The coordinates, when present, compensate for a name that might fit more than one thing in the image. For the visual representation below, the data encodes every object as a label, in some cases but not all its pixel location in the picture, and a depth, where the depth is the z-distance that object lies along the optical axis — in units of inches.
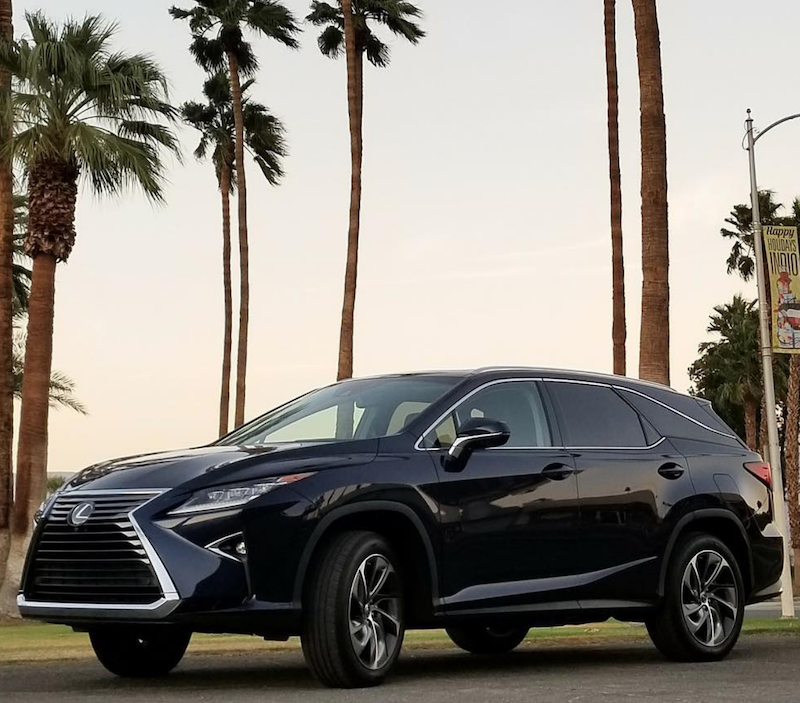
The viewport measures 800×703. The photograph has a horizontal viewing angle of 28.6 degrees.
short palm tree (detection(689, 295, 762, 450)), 2581.2
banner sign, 850.8
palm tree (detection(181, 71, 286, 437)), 2220.7
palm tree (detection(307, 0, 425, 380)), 1710.1
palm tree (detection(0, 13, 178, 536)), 1125.7
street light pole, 860.0
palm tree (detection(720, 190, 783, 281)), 2463.1
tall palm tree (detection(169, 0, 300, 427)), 2057.1
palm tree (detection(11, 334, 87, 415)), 1574.8
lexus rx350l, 342.6
